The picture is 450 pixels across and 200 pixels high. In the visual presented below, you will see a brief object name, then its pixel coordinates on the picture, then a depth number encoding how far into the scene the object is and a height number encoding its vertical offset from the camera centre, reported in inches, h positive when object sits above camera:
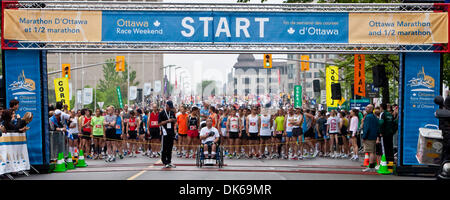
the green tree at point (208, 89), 7299.7 +26.0
